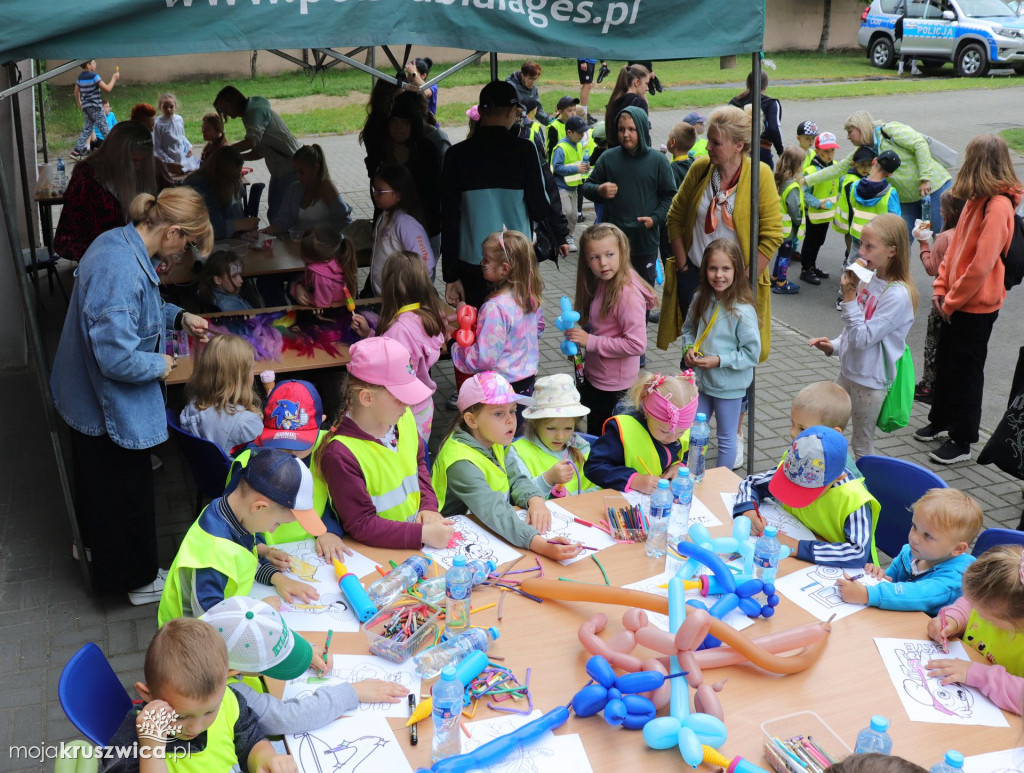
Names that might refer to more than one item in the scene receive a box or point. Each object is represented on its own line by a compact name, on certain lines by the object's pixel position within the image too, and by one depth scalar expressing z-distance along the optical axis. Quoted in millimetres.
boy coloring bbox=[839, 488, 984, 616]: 3104
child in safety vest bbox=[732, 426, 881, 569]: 3342
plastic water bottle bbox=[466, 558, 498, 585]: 3217
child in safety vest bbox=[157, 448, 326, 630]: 2828
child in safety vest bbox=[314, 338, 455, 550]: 3441
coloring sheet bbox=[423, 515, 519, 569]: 3396
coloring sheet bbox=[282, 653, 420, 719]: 2650
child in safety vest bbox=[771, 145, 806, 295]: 9156
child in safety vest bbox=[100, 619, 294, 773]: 2227
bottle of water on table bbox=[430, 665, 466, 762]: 2438
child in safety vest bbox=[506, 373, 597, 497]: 3934
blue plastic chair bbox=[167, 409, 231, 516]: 4137
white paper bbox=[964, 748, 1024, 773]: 2467
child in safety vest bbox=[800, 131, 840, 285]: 9078
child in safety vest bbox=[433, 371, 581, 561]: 3549
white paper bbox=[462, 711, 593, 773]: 2441
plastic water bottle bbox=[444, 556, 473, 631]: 2947
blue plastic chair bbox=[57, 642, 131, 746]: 2502
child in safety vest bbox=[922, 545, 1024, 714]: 2691
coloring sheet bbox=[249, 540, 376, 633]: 3018
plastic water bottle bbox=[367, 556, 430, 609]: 3086
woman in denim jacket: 3832
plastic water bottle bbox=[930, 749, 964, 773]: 2320
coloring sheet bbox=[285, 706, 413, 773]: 2438
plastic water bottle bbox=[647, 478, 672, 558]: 3414
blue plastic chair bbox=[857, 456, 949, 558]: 3848
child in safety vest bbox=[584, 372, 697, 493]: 3900
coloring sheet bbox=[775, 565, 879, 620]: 3125
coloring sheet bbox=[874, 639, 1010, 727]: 2658
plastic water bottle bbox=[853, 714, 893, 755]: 2445
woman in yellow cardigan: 5371
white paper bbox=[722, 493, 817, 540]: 3547
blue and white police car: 21047
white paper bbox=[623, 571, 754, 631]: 3006
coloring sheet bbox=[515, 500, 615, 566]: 3488
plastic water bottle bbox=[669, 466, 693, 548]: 3578
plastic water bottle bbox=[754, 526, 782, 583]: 3223
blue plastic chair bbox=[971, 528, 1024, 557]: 3314
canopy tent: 3584
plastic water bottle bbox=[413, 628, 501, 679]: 2795
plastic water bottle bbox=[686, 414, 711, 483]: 3898
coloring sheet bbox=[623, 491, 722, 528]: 3656
